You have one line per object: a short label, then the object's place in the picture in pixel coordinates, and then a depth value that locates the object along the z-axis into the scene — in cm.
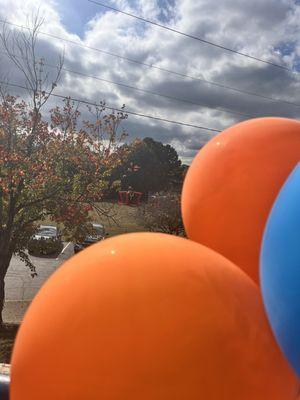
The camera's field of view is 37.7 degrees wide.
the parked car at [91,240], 1639
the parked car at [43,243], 1121
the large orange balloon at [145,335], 174
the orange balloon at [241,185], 262
